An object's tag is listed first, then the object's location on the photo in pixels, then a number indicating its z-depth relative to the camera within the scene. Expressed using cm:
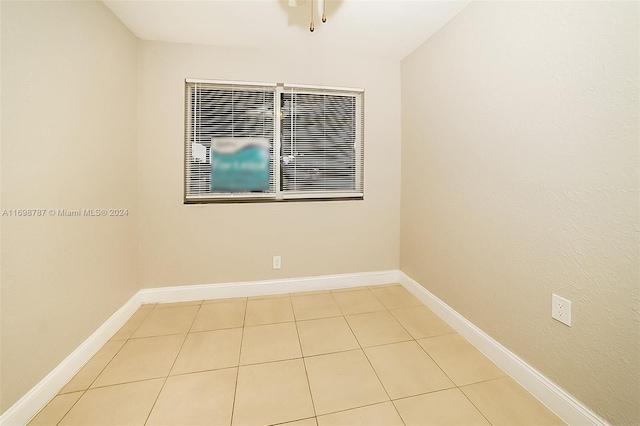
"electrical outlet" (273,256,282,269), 254
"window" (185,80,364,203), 236
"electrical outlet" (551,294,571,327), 121
